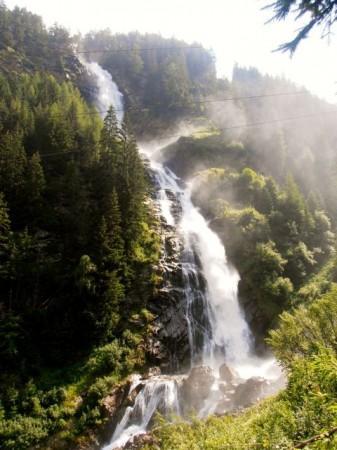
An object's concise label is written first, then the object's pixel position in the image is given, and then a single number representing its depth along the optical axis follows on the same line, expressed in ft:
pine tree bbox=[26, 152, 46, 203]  98.02
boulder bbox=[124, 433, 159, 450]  53.20
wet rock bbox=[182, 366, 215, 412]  73.26
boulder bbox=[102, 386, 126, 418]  70.03
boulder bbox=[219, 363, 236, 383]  79.61
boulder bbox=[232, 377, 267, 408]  68.44
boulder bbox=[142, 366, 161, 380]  82.51
